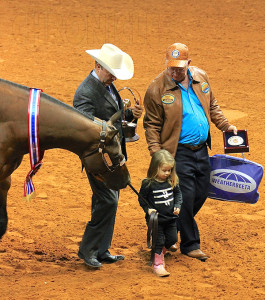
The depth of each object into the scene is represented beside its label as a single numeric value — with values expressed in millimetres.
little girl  12703
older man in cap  13187
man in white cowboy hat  12539
